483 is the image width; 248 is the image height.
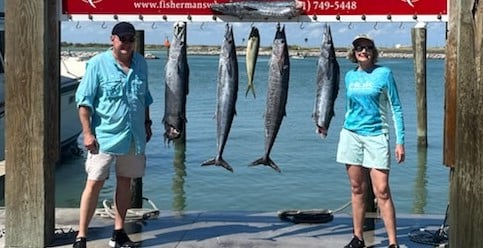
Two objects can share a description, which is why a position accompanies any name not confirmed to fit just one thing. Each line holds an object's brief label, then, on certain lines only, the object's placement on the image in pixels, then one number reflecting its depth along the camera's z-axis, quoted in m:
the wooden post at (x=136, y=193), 7.59
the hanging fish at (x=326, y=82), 5.75
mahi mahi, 5.74
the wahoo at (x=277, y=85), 5.71
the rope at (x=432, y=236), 6.19
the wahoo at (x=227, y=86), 5.72
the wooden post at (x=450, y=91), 5.24
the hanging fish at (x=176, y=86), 5.79
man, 5.58
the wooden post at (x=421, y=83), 18.44
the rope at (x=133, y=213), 6.92
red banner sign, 6.07
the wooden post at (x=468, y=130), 5.02
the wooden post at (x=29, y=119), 5.79
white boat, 15.95
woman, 5.53
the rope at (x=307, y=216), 6.98
